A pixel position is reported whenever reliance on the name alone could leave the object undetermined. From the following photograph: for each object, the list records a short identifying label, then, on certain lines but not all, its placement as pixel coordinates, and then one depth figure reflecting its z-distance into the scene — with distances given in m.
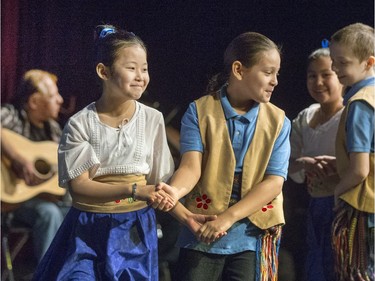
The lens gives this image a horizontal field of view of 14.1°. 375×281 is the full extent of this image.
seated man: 7.40
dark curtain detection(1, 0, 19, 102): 6.94
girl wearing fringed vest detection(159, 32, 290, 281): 5.24
